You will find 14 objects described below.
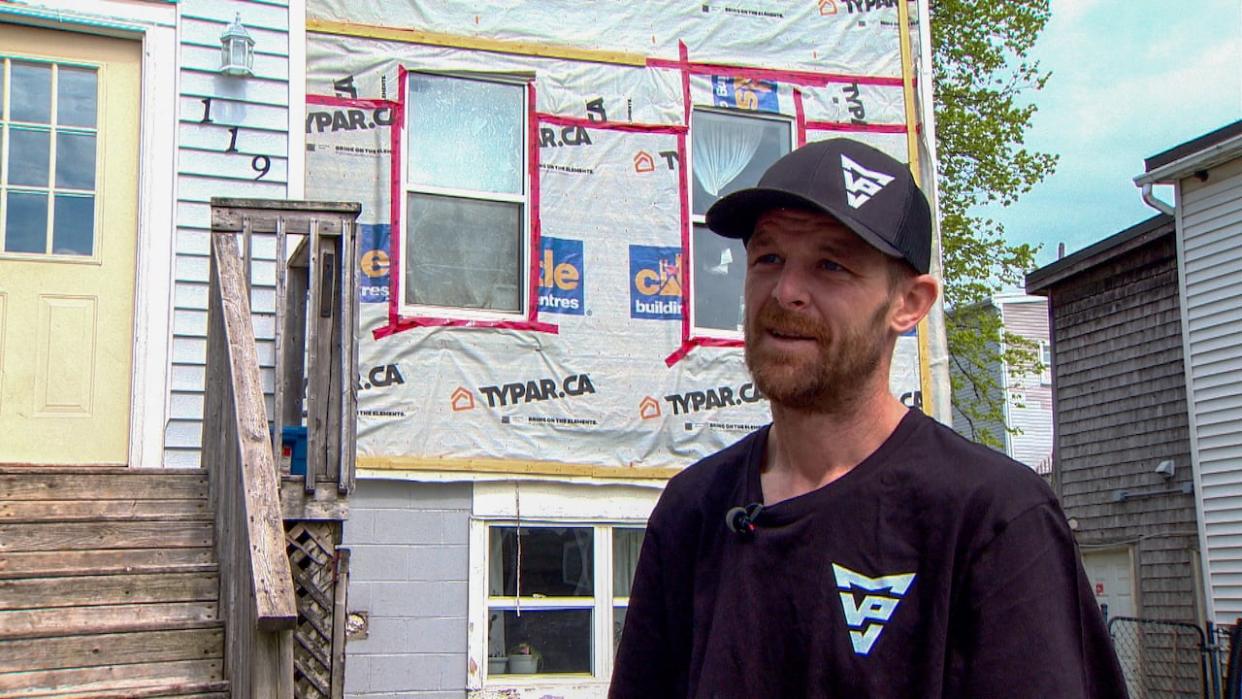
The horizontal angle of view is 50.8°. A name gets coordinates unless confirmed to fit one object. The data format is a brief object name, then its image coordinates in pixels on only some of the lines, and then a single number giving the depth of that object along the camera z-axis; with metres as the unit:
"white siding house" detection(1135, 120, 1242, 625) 12.06
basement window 8.36
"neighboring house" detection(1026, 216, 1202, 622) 13.71
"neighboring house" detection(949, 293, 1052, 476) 28.33
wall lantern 7.14
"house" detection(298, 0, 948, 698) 8.10
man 1.59
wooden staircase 4.73
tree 20.31
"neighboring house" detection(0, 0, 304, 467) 6.67
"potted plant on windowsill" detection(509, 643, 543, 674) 8.29
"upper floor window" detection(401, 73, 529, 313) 8.50
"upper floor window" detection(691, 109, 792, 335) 9.13
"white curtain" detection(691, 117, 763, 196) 9.27
